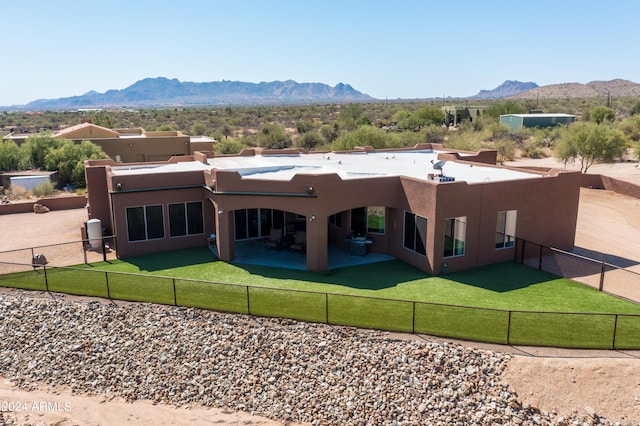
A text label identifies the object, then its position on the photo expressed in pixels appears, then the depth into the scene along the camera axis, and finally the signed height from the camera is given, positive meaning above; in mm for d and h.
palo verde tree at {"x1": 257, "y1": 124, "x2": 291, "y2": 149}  62403 -4109
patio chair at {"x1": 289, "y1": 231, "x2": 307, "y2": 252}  24750 -6550
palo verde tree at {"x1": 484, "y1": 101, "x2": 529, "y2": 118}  93562 -980
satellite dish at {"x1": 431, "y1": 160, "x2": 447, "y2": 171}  24109 -2786
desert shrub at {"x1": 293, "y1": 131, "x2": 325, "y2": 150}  61156 -4177
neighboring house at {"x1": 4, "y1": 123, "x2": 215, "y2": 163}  46906 -3633
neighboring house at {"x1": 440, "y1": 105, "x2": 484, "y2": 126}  93625 -1723
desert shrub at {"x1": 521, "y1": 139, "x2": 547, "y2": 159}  64000 -5743
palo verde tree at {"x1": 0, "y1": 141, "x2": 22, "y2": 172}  45344 -4258
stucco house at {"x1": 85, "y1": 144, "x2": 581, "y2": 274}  22016 -4608
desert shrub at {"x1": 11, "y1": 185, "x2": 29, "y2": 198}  39125 -6357
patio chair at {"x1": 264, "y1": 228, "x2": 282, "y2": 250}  25266 -6575
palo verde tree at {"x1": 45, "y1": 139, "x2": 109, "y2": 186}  42906 -4238
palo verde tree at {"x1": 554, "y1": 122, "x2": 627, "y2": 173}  46469 -3667
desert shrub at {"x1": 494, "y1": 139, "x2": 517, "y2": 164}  60281 -5306
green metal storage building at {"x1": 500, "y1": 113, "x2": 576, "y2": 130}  78938 -2456
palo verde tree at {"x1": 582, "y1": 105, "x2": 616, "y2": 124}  79375 -1697
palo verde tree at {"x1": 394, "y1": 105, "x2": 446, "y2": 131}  81438 -2174
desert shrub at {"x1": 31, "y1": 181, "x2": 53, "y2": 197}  39281 -6221
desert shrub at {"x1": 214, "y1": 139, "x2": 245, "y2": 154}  51756 -4083
